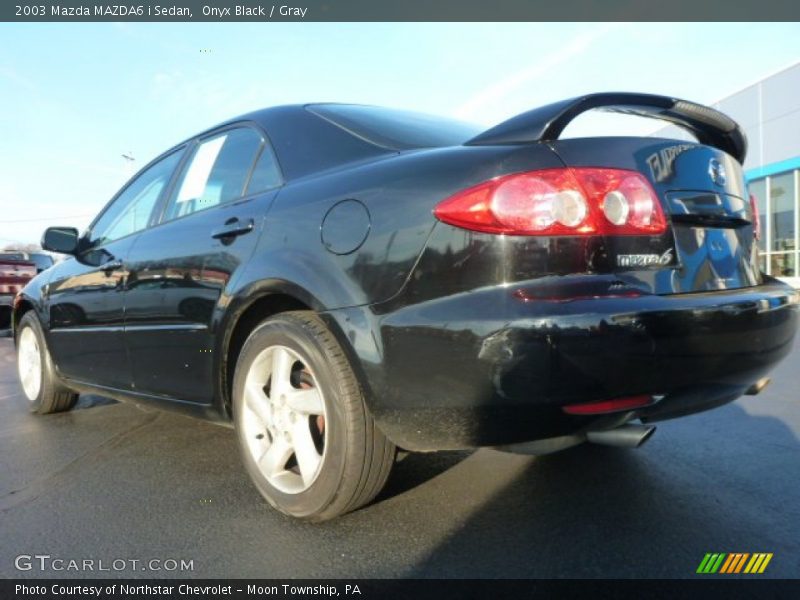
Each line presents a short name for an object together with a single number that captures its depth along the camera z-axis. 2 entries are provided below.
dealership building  16.88
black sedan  1.76
